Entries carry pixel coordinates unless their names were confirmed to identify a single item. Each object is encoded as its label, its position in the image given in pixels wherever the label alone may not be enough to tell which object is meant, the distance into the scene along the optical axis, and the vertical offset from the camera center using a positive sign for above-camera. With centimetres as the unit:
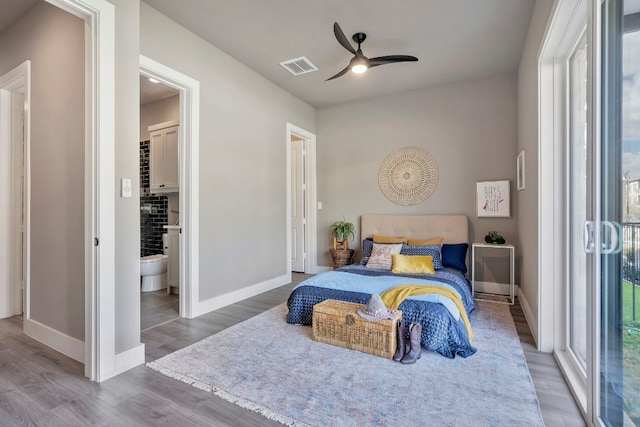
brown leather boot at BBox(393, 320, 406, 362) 228 -99
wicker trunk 234 -92
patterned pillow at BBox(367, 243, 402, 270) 399 -56
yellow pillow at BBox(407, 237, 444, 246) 421 -41
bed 240 -71
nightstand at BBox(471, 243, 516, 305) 367 -67
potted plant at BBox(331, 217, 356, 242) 506 -29
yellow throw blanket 262 -71
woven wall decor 464 +54
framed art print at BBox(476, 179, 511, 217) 412 +17
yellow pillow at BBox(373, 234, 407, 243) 443 -40
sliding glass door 129 -2
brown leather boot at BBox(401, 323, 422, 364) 226 -97
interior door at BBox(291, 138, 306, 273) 557 +12
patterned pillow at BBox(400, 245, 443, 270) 384 -51
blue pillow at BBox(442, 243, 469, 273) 397 -57
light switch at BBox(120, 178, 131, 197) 220 +18
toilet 422 -83
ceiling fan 312 +152
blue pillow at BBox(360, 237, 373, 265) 429 -53
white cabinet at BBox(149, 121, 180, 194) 446 +80
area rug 167 -108
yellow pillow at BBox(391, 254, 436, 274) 362 -62
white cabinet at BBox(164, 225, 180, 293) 409 -58
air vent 377 +182
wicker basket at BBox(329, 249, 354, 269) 493 -70
